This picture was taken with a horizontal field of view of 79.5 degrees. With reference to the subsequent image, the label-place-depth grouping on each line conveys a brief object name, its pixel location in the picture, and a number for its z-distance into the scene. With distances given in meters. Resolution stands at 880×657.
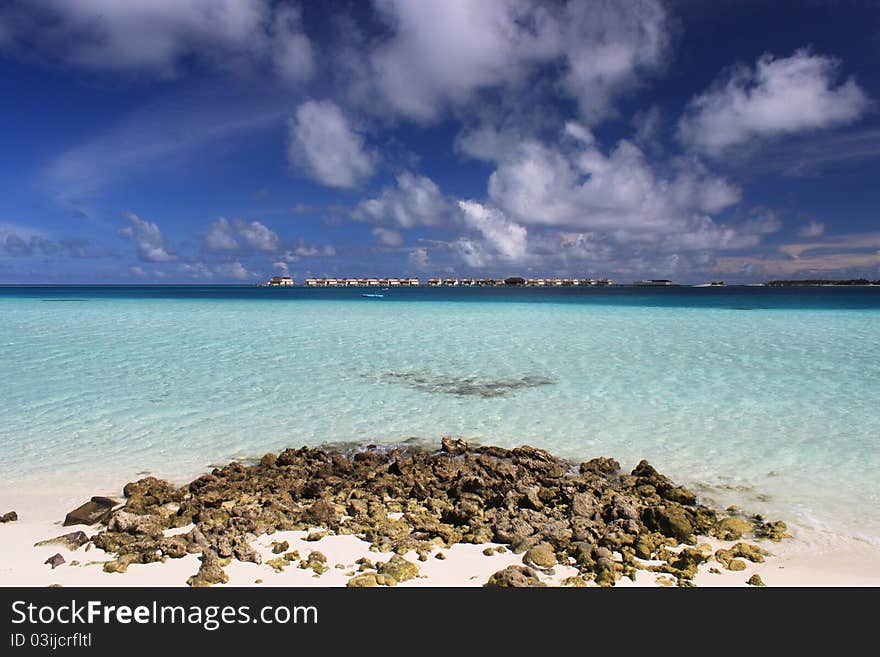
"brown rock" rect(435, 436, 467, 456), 7.33
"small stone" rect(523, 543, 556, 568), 4.24
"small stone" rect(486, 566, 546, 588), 3.94
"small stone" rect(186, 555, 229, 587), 3.99
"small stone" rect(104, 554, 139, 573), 4.18
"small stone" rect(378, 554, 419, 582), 4.07
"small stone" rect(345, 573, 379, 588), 3.94
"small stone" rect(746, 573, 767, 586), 4.05
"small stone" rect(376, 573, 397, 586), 3.96
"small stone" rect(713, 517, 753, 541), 4.83
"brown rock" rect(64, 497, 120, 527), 5.11
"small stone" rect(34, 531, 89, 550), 4.61
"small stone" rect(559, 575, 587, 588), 3.96
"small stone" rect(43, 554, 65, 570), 4.32
